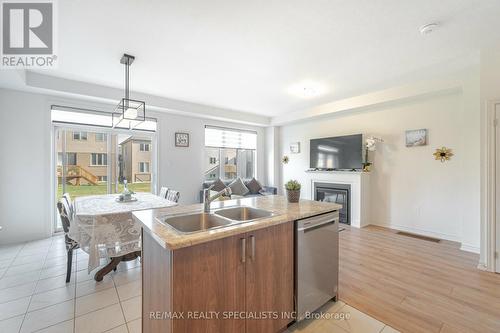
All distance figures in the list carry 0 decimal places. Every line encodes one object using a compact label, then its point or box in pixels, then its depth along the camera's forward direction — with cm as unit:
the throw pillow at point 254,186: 624
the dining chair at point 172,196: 345
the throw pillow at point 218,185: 557
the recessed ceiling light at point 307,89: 391
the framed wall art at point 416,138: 396
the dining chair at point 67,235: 247
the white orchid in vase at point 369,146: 449
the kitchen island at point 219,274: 121
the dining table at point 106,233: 233
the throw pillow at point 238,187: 597
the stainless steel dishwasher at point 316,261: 178
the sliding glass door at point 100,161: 413
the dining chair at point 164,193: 370
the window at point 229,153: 604
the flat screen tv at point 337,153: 468
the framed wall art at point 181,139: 529
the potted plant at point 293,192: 230
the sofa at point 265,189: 591
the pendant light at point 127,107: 279
